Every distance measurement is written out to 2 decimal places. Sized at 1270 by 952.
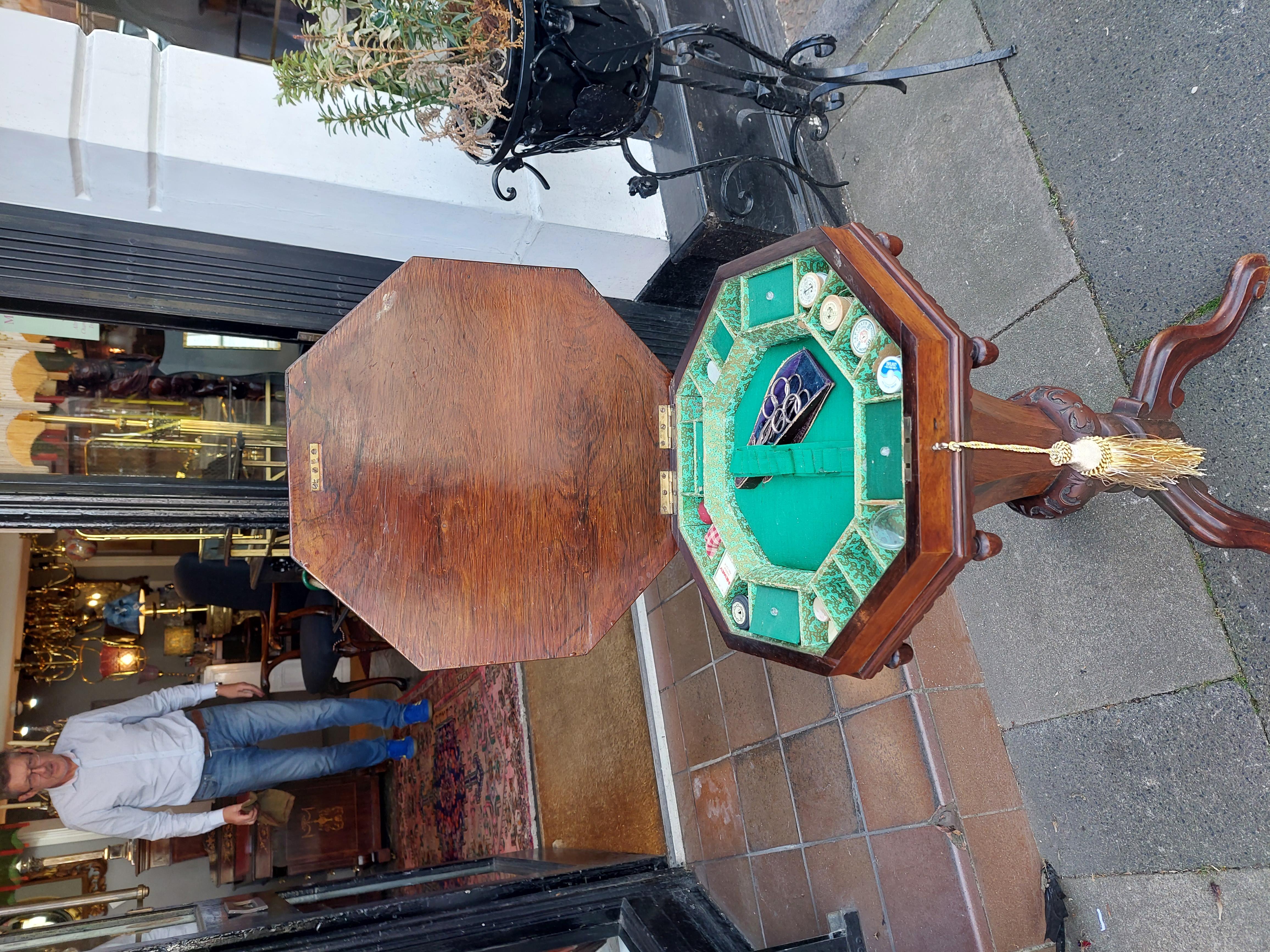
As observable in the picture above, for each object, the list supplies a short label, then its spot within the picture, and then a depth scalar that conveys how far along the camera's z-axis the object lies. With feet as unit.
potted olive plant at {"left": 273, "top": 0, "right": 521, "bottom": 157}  5.43
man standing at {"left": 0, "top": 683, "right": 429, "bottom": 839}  8.75
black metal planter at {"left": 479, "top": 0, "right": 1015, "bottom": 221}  5.59
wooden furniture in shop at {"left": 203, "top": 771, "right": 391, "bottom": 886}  13.19
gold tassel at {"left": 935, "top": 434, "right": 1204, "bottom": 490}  4.48
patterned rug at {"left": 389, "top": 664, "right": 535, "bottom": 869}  11.41
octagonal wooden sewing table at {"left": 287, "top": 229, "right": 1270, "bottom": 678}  4.33
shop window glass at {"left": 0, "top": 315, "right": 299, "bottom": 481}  6.82
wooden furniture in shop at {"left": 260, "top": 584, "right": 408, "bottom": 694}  12.66
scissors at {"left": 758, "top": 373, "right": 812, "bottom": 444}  4.58
